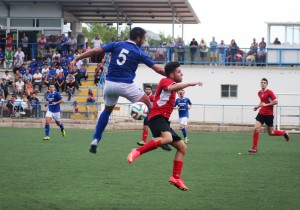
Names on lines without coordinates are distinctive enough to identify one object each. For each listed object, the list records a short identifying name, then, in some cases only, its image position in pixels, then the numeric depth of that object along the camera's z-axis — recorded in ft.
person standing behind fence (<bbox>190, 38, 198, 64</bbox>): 131.36
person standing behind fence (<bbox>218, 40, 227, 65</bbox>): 131.13
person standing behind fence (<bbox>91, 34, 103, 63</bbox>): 133.27
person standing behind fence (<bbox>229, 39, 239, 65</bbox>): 130.72
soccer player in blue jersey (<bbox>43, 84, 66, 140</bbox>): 83.25
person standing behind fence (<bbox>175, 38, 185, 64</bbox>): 131.54
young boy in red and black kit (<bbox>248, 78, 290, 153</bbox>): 67.10
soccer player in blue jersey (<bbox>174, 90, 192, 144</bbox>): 84.84
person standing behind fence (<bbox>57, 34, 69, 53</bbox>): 134.92
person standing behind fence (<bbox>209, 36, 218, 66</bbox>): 131.85
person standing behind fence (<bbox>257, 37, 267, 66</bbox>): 130.75
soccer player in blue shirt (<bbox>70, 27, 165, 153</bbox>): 40.09
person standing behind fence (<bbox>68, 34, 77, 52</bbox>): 134.65
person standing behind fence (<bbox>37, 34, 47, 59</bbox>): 136.56
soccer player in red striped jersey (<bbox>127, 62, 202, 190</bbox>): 37.24
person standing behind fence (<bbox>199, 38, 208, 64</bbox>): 131.03
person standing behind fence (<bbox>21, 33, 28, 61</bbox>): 138.92
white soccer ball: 47.91
